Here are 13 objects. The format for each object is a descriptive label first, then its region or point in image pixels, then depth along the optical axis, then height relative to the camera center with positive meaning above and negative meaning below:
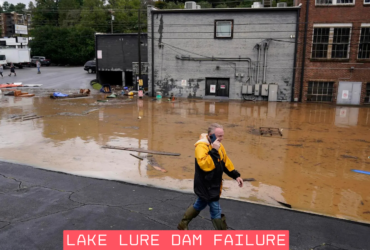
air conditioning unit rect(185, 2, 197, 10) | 28.22 +6.14
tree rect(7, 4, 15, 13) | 138.62 +27.66
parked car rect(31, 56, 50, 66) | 53.22 +2.01
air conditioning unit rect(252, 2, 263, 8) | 27.70 +6.21
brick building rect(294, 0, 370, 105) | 24.88 +2.18
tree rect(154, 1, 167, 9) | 61.52 +13.53
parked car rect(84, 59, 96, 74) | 44.71 +0.83
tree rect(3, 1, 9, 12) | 143.20 +30.36
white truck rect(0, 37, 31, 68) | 47.45 +2.19
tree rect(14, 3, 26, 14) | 131.94 +27.20
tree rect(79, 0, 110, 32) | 65.88 +11.22
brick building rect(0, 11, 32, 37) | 100.81 +15.79
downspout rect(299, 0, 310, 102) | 25.41 +2.96
